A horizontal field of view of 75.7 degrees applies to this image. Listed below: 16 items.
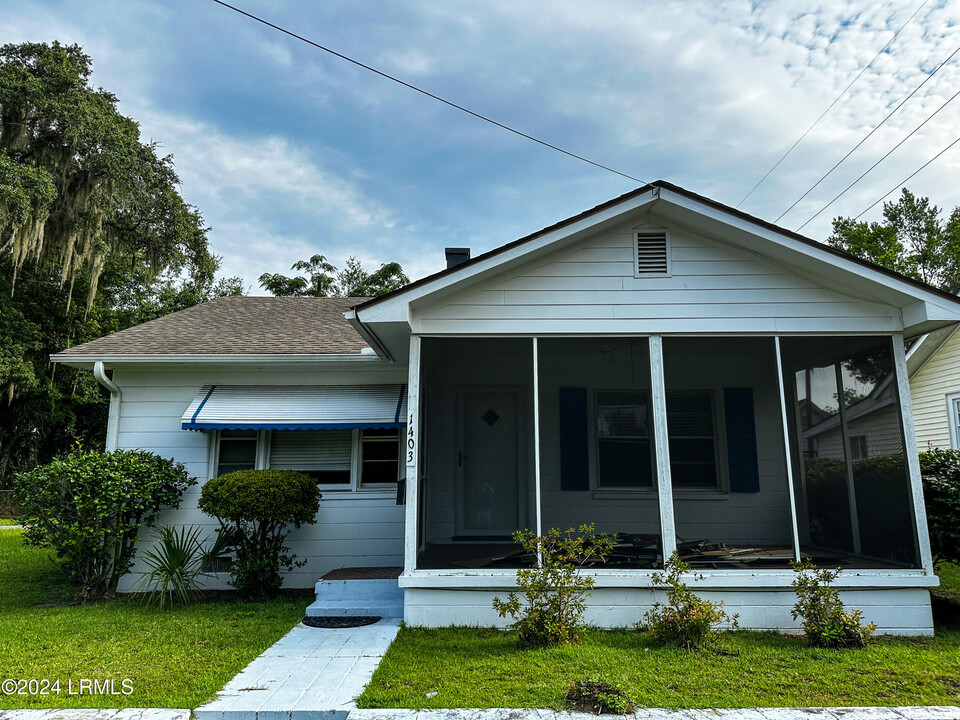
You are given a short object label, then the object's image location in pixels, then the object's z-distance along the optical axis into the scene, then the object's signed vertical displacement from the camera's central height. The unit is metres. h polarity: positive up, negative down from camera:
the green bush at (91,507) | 6.34 -0.26
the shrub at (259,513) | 6.40 -0.33
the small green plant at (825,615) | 4.86 -1.07
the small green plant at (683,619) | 4.76 -1.07
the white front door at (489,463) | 8.32 +0.23
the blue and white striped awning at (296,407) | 7.20 +0.87
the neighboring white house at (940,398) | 11.30 +1.52
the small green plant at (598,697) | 3.59 -1.28
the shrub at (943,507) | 5.75 -0.26
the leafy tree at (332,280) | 26.72 +8.73
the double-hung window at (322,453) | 7.68 +0.34
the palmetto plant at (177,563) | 6.56 -0.90
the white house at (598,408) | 5.52 +0.87
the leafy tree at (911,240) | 25.03 +9.82
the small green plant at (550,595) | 4.84 -0.91
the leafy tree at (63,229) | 13.83 +6.19
